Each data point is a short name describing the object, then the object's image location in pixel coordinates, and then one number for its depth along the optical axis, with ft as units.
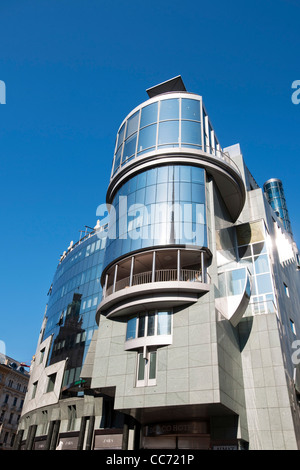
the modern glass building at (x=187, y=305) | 69.36
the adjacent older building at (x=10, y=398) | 243.40
